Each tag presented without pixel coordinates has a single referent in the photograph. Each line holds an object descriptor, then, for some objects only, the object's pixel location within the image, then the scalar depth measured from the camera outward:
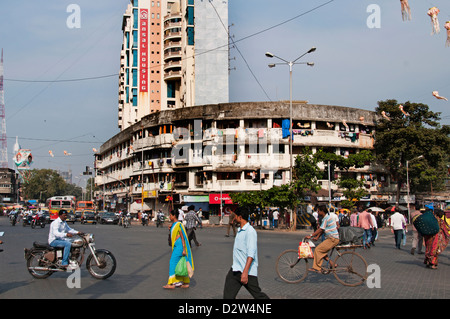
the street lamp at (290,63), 34.41
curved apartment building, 48.75
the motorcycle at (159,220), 41.19
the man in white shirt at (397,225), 18.41
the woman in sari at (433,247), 12.44
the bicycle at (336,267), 9.38
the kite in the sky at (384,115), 52.44
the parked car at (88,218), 48.31
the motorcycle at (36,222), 36.50
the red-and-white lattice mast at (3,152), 122.82
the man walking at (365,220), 18.23
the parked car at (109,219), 48.22
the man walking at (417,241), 15.91
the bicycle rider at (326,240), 9.48
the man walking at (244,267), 6.05
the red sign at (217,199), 49.03
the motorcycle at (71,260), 10.00
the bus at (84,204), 70.31
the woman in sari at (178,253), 8.75
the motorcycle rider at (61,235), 9.98
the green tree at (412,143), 49.59
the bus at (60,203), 56.55
